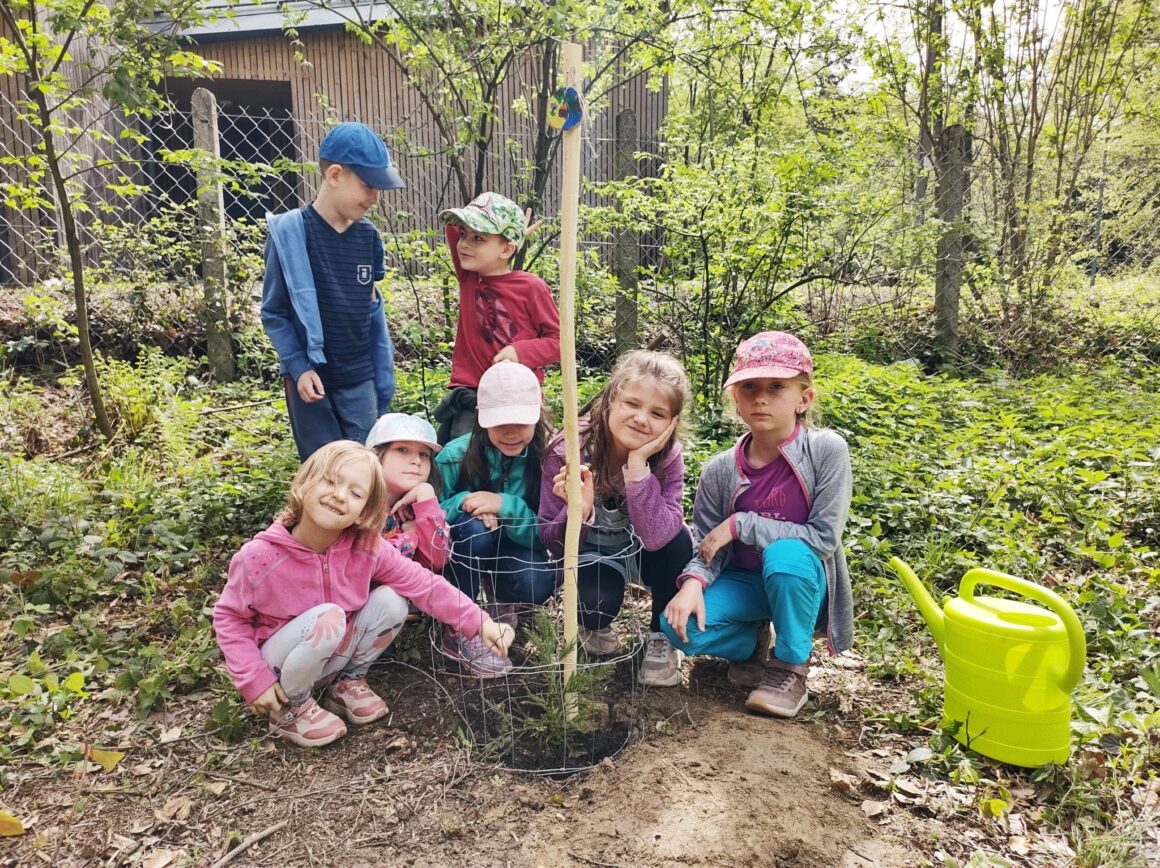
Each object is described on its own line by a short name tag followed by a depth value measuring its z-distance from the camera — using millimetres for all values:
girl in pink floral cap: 2242
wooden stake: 1740
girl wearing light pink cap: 2402
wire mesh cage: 2076
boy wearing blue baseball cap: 2668
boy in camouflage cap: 2803
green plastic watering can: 1909
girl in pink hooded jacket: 2074
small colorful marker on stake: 1729
